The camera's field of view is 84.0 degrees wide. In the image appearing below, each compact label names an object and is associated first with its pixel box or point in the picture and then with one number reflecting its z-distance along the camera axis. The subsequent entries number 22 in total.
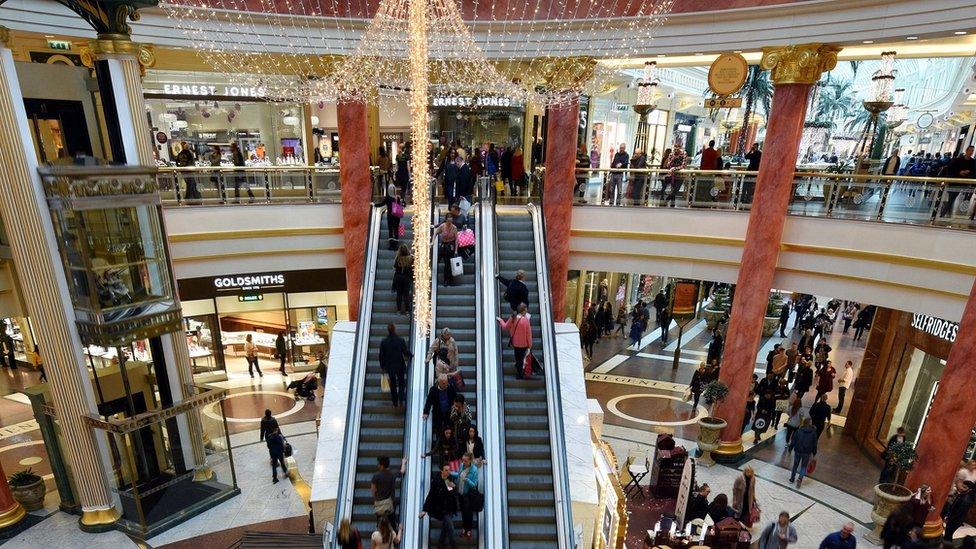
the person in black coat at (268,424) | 9.84
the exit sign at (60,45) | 11.76
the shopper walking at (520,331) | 8.73
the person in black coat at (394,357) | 8.17
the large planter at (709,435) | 10.96
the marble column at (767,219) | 9.72
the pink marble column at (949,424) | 8.11
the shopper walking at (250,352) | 14.78
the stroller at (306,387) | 13.51
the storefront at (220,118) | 15.26
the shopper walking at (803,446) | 9.53
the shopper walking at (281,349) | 15.04
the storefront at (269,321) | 14.53
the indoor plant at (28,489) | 8.73
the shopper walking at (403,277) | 9.92
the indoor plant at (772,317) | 18.58
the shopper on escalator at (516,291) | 9.61
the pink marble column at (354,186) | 12.33
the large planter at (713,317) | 18.12
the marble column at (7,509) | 8.39
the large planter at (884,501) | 8.63
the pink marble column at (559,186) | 12.44
